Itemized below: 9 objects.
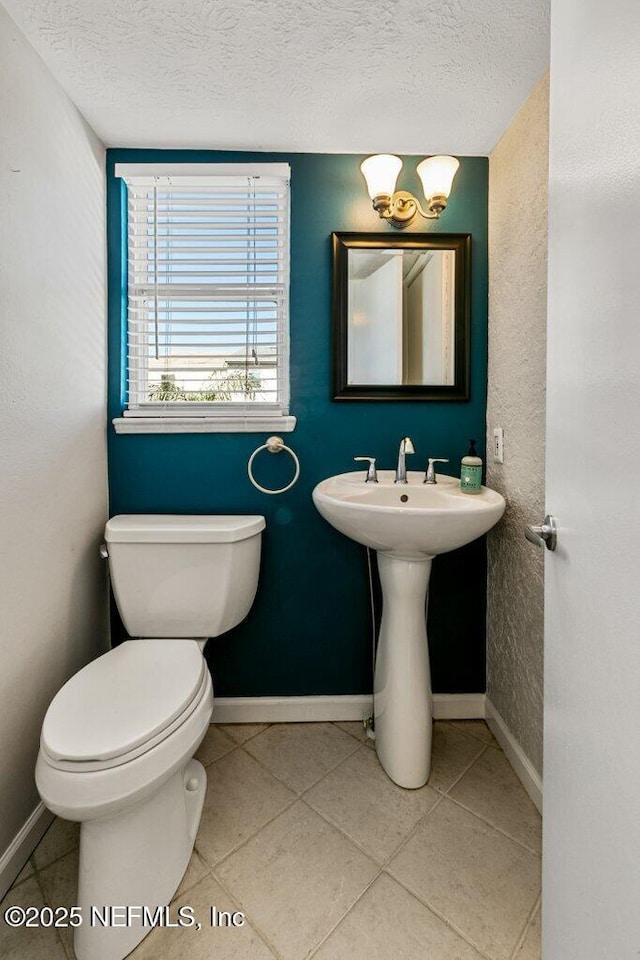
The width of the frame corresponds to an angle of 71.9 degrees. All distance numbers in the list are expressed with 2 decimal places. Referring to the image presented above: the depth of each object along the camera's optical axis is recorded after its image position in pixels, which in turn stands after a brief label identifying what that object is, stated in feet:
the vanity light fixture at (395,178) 4.71
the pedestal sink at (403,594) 3.99
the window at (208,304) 5.25
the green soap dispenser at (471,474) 4.71
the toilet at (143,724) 2.97
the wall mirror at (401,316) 5.16
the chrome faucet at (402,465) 4.85
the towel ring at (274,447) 5.17
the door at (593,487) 1.70
